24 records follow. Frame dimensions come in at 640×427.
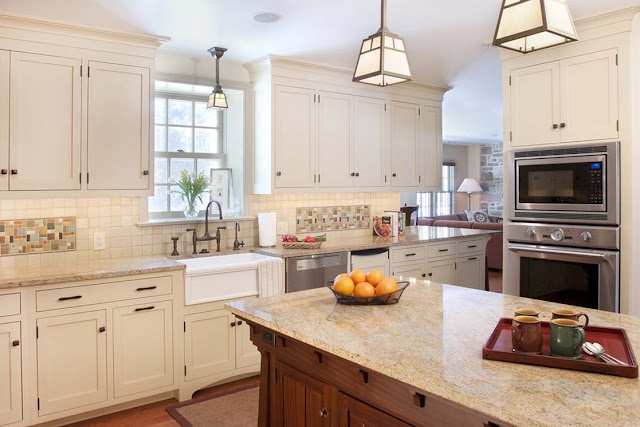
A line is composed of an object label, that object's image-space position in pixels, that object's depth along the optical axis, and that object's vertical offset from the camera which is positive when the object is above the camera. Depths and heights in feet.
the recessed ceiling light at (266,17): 10.27 +4.00
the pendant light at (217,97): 12.40 +2.83
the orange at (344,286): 6.97 -1.02
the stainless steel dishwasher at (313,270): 12.59 -1.48
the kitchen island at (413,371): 3.98 -1.46
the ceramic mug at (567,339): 4.68 -1.19
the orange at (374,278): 7.17 -0.94
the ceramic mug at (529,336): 4.83 -1.20
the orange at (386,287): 6.94 -1.03
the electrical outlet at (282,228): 14.58 -0.46
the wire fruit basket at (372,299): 6.97 -1.21
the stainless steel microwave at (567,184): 10.42 +0.60
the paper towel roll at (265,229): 13.84 -0.46
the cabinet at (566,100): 10.57 +2.45
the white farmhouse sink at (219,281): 11.12 -1.56
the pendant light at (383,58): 6.88 +2.12
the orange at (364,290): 6.90 -1.07
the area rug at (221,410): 10.12 -4.14
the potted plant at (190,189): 13.20 +0.61
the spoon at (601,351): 4.55 -1.31
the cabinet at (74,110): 10.03 +2.15
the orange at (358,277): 7.17 -0.92
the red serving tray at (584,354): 4.47 -1.35
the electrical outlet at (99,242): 11.70 -0.68
